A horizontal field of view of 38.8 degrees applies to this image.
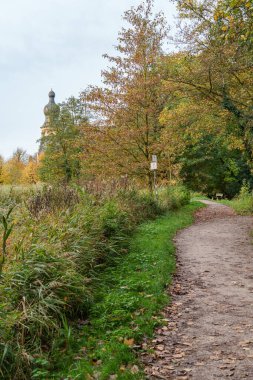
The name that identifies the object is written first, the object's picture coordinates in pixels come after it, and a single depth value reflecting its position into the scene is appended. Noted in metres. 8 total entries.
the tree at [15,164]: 40.75
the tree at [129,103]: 14.88
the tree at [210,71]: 11.70
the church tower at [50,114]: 32.42
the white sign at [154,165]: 13.68
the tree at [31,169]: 35.64
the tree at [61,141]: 31.02
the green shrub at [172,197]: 15.90
